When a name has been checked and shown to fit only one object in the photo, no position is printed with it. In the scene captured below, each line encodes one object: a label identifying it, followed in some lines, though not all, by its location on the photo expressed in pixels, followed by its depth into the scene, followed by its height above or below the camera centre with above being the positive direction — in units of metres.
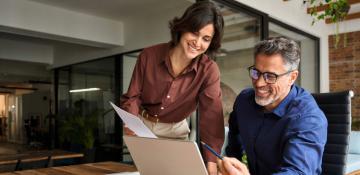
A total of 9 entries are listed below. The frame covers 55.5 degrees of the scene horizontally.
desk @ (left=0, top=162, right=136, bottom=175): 1.78 -0.42
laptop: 0.81 -0.17
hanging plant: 3.75 +0.94
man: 1.09 -0.10
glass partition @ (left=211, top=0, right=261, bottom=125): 3.99 +0.51
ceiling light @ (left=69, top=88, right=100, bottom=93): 6.95 +0.07
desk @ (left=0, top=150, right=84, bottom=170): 3.88 -0.77
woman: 1.33 +0.05
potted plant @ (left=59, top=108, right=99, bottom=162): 6.45 -0.74
